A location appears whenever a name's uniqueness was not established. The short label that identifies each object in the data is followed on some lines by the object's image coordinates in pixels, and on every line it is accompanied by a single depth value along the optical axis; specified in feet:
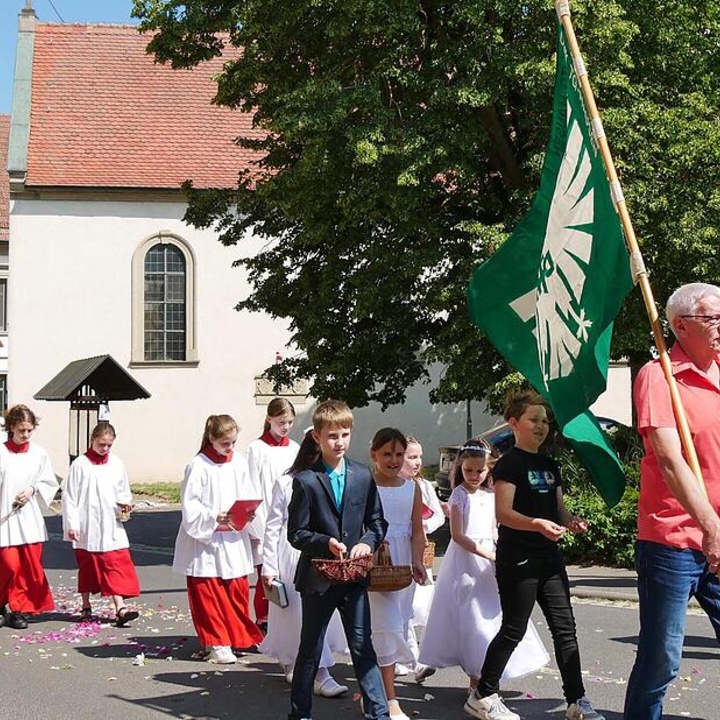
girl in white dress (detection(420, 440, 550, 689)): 23.52
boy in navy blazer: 20.01
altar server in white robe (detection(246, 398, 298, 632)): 29.53
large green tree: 52.01
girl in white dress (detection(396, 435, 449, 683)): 25.27
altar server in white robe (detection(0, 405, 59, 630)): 34.88
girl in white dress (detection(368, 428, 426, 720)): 22.33
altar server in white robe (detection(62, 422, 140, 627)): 34.86
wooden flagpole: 15.55
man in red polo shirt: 16.15
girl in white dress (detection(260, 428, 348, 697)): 24.23
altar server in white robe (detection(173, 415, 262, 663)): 28.78
